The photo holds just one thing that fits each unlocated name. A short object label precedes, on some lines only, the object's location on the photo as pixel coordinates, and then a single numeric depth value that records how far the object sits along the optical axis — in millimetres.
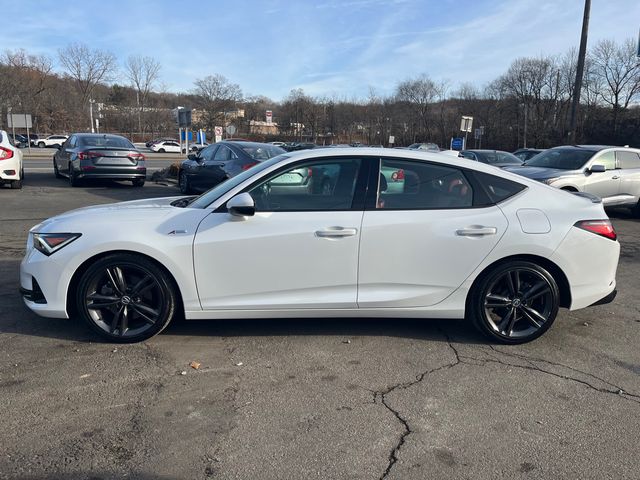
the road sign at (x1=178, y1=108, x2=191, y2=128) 21609
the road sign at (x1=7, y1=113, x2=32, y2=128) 29297
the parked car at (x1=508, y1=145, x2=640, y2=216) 10703
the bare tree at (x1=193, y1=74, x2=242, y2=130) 72500
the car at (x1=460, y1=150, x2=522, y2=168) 17031
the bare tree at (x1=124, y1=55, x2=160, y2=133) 78500
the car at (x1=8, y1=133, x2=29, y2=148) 53456
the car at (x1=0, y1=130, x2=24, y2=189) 12578
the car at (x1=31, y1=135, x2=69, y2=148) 56512
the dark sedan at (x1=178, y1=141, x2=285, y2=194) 10765
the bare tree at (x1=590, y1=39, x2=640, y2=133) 53281
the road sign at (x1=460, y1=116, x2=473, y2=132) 26519
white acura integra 3873
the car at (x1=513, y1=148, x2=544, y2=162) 23572
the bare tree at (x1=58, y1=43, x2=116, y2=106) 70625
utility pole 20344
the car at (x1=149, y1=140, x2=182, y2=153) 52406
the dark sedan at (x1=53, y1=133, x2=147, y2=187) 13922
